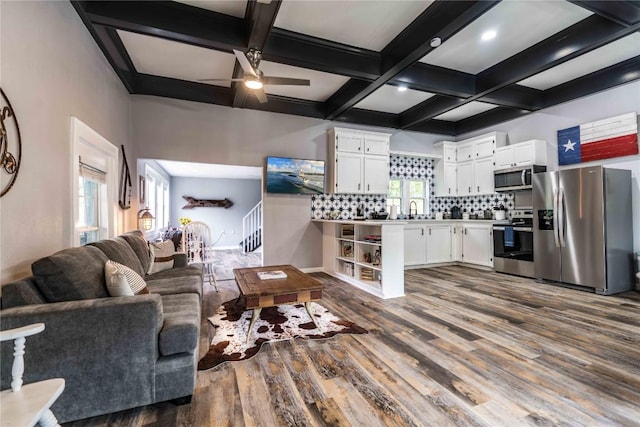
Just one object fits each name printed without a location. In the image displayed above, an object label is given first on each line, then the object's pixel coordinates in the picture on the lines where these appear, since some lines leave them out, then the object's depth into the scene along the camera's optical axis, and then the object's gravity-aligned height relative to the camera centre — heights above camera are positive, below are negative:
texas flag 4.12 +1.11
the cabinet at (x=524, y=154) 5.02 +1.06
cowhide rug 2.41 -1.14
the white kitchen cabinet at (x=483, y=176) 5.75 +0.76
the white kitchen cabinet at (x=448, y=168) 6.48 +1.02
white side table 1.02 -0.70
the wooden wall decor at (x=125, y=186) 3.92 +0.43
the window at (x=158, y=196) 6.08 +0.49
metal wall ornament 1.62 +0.42
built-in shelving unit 3.91 -0.64
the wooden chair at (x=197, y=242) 4.54 -0.42
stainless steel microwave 5.02 +0.64
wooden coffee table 2.55 -0.69
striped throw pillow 1.83 -0.42
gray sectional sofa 1.47 -0.68
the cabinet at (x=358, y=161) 5.49 +1.04
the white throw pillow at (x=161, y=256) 3.47 -0.51
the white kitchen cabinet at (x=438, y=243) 5.93 -0.62
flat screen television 5.15 +0.72
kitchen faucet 6.67 +0.11
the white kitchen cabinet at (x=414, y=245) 5.75 -0.63
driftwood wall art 9.56 +0.42
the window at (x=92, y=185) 2.50 +0.35
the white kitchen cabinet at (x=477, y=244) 5.52 -0.62
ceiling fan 2.91 +1.50
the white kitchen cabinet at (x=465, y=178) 6.16 +0.77
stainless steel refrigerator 4.00 -0.25
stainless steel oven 4.91 -0.58
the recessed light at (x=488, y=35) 3.29 +2.07
